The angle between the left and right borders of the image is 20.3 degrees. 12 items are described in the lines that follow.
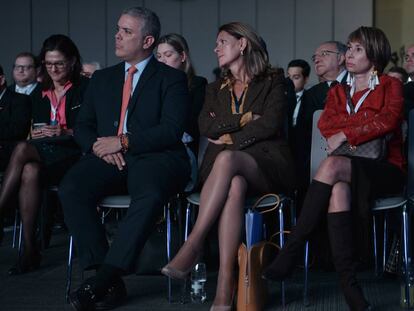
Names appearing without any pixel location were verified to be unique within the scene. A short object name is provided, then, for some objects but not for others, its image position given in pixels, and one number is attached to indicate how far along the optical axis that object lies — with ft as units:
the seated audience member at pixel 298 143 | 21.56
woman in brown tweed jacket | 17.16
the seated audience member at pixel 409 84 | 22.37
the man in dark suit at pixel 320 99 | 21.33
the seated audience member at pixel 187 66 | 22.23
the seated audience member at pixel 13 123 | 23.88
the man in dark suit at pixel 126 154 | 17.52
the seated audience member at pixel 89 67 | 36.62
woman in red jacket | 16.71
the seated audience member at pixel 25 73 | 33.05
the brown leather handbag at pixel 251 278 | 16.76
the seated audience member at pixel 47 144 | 21.56
